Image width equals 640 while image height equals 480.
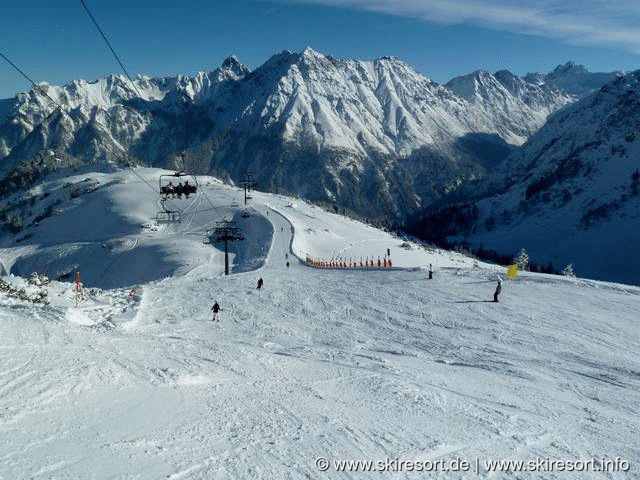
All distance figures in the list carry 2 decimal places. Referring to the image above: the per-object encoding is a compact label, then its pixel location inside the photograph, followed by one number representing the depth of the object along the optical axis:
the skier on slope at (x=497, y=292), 31.72
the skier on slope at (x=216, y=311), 31.83
